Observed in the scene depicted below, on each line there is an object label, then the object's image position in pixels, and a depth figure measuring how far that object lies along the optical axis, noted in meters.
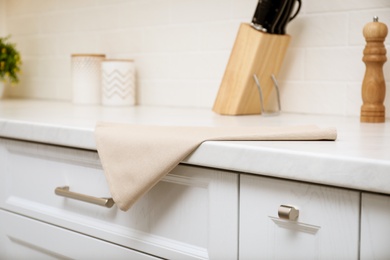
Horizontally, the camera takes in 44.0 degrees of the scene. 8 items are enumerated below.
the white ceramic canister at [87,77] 1.60
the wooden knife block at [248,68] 1.14
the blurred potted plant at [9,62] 1.81
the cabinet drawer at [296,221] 0.65
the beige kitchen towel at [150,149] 0.75
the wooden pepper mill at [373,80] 1.01
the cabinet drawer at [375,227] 0.61
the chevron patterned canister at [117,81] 1.50
